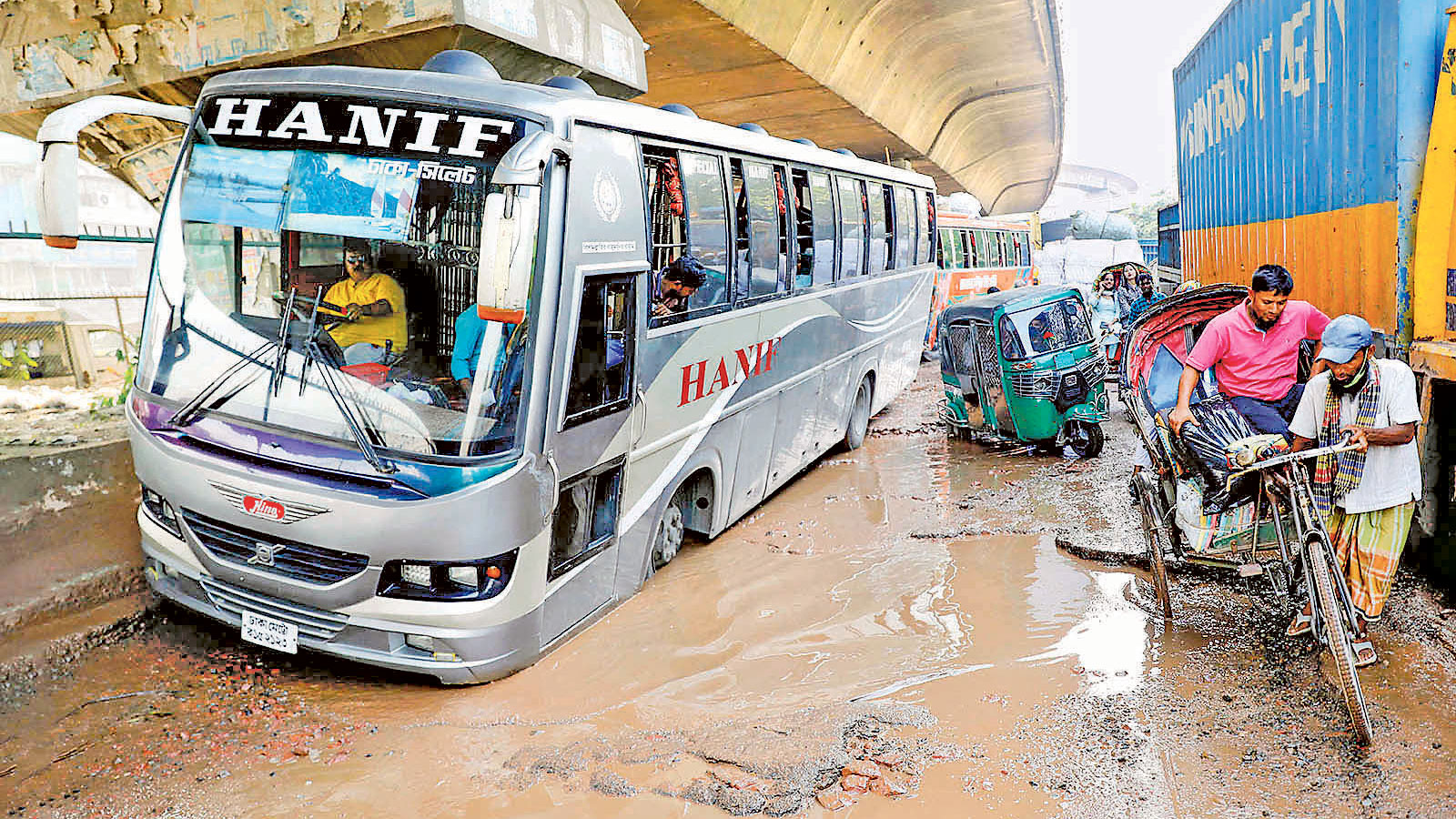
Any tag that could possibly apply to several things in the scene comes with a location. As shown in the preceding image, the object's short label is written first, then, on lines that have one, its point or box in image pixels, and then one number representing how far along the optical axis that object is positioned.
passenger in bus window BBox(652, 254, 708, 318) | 5.84
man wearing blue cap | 4.52
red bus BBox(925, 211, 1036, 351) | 20.34
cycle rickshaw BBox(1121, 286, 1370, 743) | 4.49
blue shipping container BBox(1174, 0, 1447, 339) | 5.71
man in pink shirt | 5.54
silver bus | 4.48
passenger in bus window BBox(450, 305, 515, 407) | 4.49
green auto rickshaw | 9.91
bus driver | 4.62
